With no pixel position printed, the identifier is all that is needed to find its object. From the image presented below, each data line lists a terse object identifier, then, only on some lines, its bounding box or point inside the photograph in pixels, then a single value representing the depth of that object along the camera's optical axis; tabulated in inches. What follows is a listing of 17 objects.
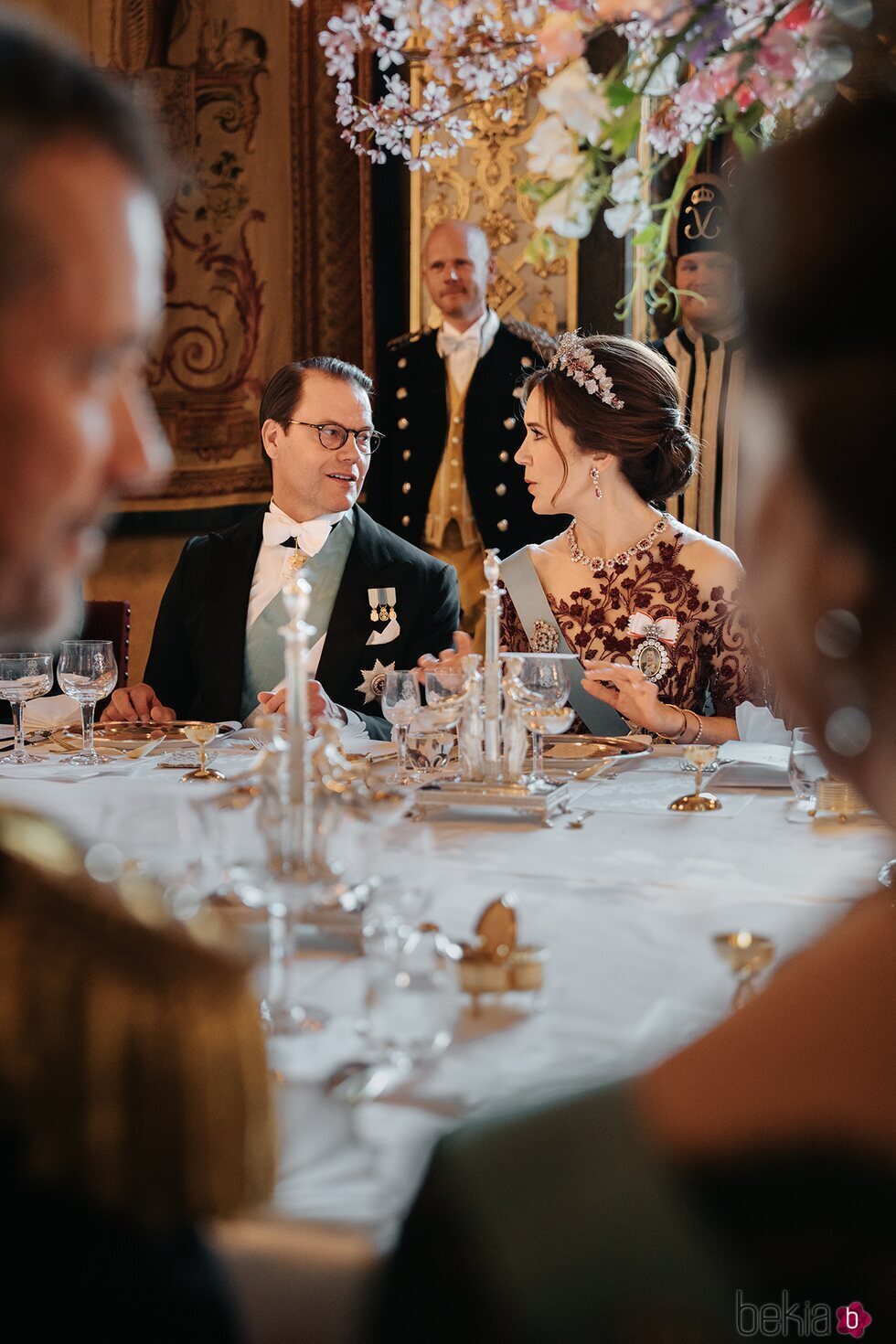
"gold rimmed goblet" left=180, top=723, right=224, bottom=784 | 82.7
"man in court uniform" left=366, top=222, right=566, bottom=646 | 186.2
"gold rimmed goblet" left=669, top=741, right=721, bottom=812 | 73.7
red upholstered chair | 144.2
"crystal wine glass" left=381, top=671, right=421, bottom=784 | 83.4
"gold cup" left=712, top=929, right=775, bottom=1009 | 42.2
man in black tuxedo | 124.8
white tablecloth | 31.6
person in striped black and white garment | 188.1
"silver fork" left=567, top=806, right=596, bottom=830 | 68.9
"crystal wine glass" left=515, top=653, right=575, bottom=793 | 78.5
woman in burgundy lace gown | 115.3
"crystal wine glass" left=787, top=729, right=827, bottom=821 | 70.1
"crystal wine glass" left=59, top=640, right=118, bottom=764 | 88.8
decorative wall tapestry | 221.1
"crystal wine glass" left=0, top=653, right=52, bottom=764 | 90.9
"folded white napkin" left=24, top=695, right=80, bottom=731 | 104.1
